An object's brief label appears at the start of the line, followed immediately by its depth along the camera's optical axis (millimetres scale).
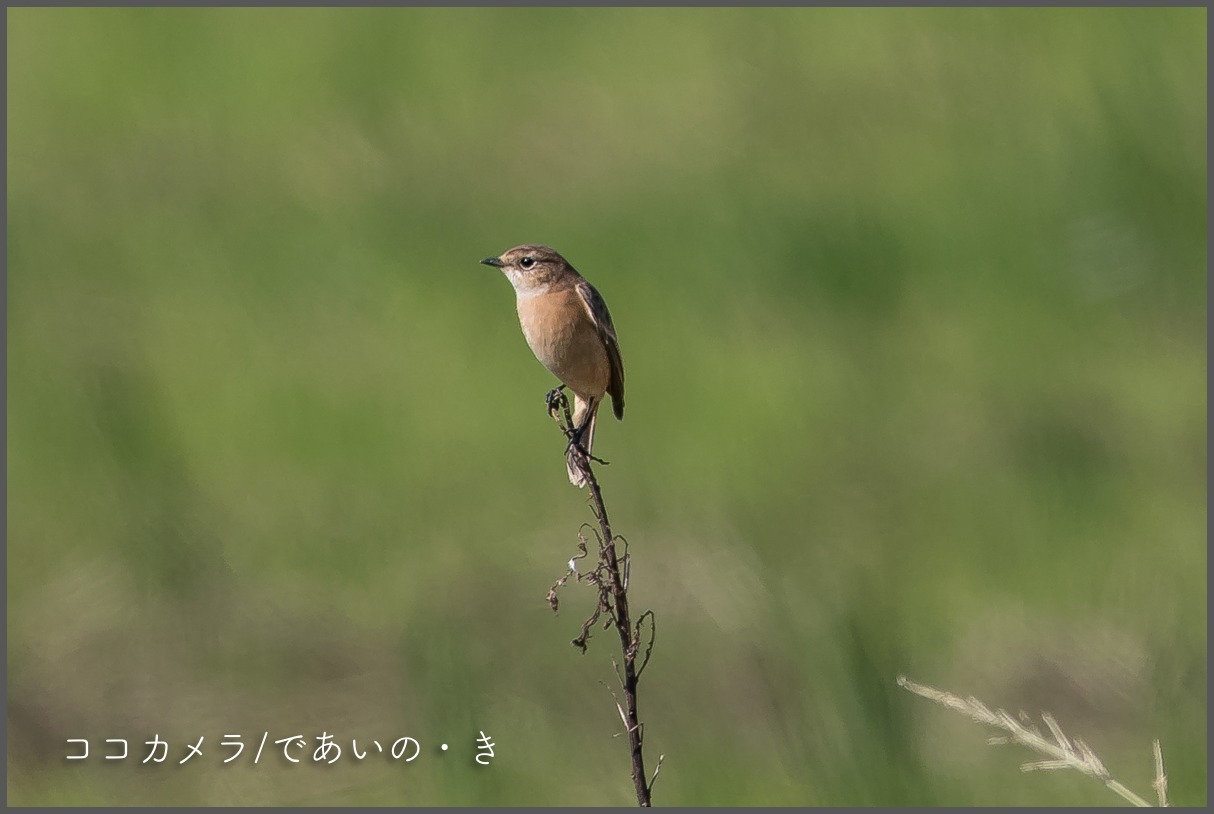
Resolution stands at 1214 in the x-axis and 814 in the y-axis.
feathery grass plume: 4965
